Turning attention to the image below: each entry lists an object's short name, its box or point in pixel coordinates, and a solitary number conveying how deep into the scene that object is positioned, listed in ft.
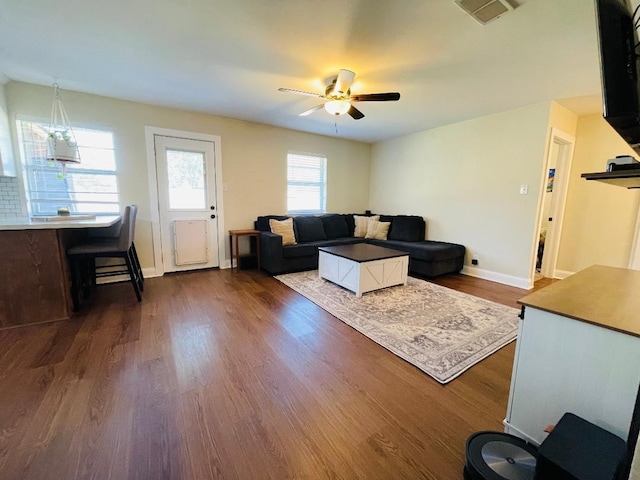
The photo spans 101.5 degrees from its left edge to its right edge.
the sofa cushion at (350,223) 17.91
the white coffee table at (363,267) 10.35
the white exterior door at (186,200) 12.78
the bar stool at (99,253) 8.73
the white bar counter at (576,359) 3.12
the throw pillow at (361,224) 17.39
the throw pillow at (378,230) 16.35
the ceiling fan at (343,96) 8.25
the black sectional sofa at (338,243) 13.01
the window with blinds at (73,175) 10.28
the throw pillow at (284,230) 14.14
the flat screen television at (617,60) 2.62
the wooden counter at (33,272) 7.54
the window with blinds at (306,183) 16.49
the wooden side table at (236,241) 13.88
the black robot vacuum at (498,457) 3.27
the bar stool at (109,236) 11.01
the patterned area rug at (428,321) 6.56
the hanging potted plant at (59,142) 8.99
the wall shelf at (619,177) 2.94
